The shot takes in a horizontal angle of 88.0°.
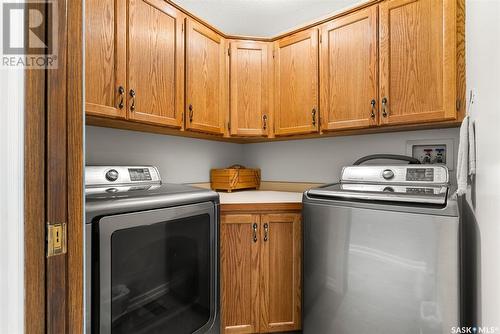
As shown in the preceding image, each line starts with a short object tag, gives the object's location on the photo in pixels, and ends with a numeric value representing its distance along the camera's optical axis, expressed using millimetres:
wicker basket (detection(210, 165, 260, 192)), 2141
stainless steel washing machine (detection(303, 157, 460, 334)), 1091
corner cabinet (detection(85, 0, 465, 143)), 1391
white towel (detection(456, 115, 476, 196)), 1054
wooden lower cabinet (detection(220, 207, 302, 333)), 1591
